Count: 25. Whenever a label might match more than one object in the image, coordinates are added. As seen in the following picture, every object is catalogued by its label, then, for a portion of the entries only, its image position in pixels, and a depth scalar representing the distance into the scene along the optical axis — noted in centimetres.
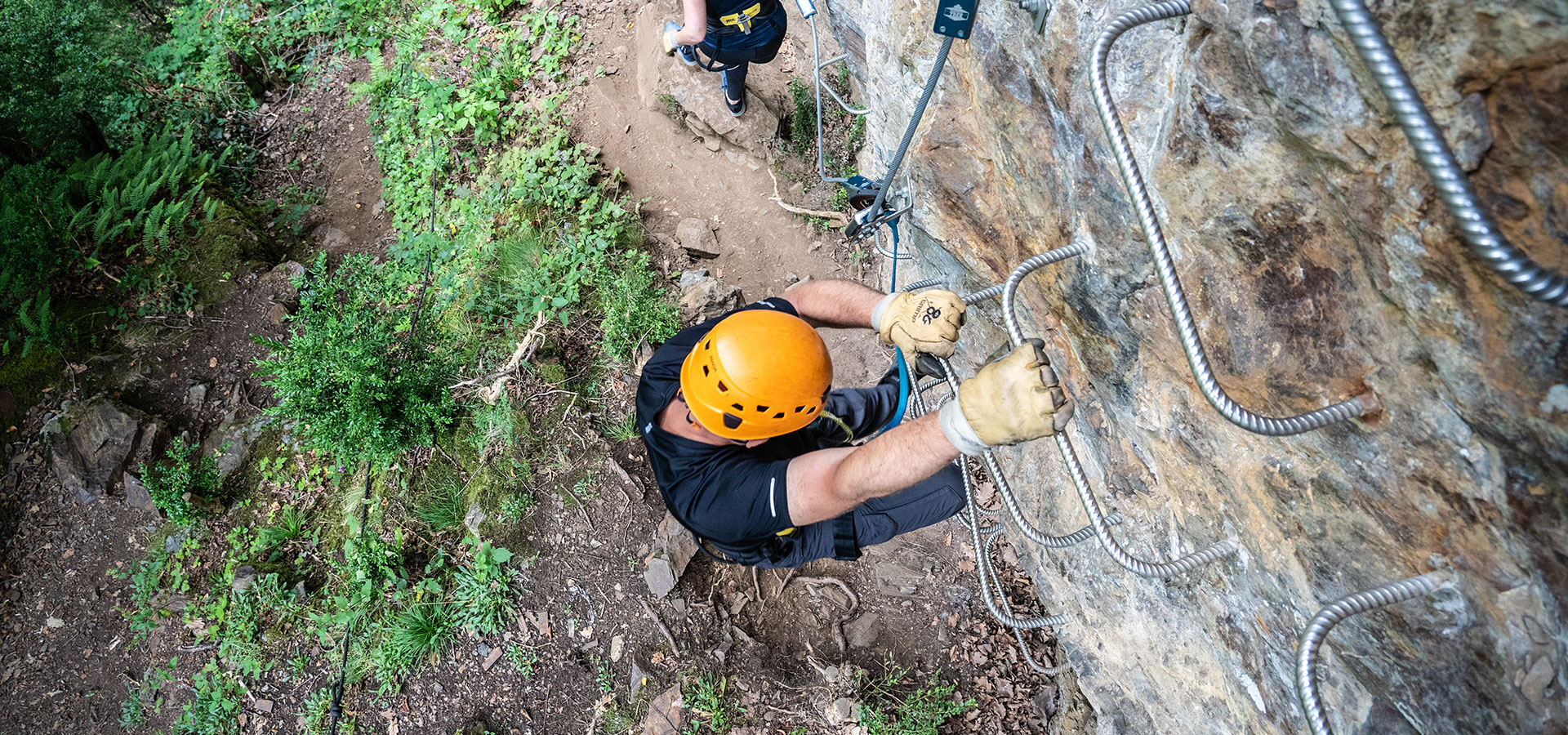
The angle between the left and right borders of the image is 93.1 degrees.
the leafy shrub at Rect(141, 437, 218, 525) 484
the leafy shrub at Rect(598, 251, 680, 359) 479
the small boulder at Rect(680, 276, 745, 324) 500
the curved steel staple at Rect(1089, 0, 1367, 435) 139
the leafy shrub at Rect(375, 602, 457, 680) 413
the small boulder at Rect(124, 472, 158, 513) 499
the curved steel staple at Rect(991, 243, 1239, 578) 186
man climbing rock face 203
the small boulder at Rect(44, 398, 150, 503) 503
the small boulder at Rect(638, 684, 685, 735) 379
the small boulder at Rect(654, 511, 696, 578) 418
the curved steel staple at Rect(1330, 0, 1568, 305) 95
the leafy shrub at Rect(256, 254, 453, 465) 446
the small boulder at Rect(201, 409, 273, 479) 507
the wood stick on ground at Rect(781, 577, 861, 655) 414
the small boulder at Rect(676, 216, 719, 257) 547
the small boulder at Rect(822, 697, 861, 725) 382
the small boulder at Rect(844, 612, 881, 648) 414
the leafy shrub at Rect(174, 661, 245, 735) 434
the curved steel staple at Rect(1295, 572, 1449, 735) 138
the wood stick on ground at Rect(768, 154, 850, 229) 550
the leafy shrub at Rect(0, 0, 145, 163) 604
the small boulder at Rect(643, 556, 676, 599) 413
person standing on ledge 482
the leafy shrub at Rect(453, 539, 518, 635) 417
